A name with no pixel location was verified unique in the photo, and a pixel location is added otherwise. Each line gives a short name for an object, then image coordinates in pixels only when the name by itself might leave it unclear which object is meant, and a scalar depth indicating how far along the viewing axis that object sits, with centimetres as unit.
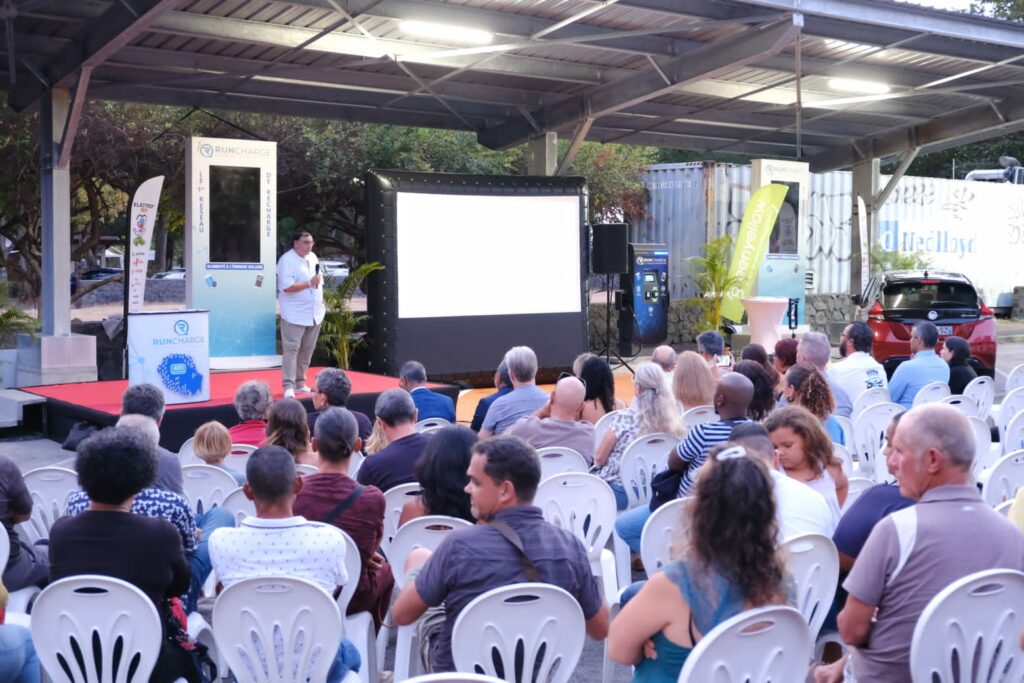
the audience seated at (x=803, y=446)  384
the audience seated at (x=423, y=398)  658
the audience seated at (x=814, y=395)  525
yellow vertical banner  1506
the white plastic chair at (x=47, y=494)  446
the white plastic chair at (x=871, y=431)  615
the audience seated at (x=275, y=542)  322
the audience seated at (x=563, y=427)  546
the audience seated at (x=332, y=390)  576
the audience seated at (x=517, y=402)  597
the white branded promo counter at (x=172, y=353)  876
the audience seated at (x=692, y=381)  570
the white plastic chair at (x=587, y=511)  440
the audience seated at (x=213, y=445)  490
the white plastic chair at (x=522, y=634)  278
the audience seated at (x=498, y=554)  291
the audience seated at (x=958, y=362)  774
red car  1167
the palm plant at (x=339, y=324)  1352
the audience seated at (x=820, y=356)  646
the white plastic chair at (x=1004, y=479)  446
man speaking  1057
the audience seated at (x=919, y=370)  709
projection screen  1255
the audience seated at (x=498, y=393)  666
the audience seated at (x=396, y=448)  450
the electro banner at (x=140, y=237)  1134
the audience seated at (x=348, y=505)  375
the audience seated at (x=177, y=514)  349
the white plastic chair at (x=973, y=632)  257
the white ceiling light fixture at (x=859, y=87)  1475
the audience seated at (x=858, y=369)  705
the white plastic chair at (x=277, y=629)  295
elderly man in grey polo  269
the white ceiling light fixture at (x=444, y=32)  1132
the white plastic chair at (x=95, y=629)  296
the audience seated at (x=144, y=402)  479
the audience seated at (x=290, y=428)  475
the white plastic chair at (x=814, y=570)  322
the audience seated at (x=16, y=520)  372
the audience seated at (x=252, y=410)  552
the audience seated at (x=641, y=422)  532
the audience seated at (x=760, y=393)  514
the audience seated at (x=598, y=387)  620
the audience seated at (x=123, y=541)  311
